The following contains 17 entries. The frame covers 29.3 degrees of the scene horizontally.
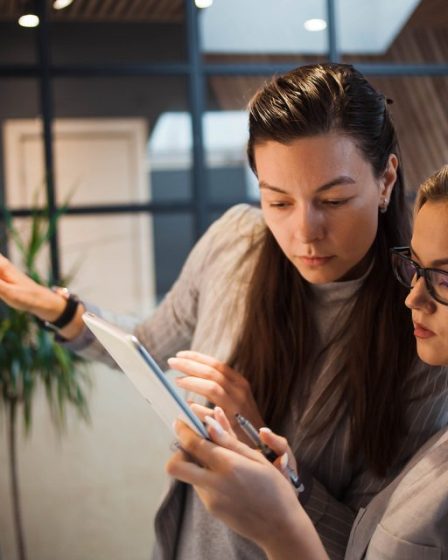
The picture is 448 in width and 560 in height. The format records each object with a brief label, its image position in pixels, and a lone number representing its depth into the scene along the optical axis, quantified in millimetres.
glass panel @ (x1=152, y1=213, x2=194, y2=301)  4145
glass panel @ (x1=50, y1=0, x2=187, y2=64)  3998
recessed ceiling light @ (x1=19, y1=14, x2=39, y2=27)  3898
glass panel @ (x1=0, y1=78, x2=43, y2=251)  3934
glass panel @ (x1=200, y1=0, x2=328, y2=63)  4117
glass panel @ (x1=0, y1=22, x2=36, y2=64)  3900
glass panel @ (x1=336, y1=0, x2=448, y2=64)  4203
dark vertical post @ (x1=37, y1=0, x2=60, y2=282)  3859
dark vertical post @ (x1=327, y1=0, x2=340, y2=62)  4148
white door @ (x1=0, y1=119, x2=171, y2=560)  4000
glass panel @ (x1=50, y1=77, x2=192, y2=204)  4023
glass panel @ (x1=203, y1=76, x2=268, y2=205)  4125
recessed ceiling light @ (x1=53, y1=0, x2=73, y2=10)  3943
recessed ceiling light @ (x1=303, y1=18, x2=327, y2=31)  4184
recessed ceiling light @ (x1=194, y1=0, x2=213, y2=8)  4066
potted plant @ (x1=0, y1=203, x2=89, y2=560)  3486
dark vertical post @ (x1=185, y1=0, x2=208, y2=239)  4027
